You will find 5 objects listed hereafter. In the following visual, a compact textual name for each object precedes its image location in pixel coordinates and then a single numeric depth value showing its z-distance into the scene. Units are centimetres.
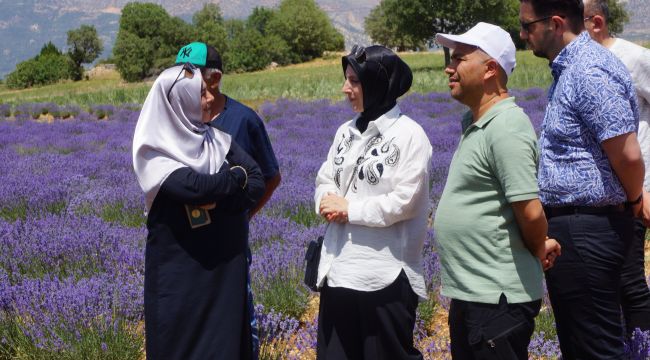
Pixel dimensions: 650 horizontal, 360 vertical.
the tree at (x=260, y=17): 11294
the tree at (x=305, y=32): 8319
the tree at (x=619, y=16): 7469
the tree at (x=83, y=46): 7662
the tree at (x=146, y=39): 6662
